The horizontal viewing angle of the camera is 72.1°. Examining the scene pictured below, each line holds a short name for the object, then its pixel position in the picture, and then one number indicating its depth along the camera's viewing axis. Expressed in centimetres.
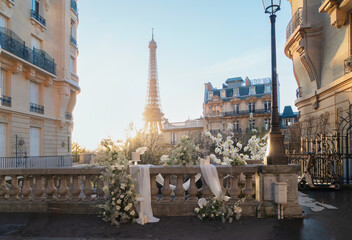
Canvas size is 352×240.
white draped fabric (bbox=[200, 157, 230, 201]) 490
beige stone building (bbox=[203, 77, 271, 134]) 4650
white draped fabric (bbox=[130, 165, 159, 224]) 480
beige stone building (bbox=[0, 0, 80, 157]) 1527
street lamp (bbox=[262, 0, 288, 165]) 508
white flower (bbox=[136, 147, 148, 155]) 564
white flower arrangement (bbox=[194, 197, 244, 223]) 470
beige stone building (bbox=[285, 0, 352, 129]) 1116
